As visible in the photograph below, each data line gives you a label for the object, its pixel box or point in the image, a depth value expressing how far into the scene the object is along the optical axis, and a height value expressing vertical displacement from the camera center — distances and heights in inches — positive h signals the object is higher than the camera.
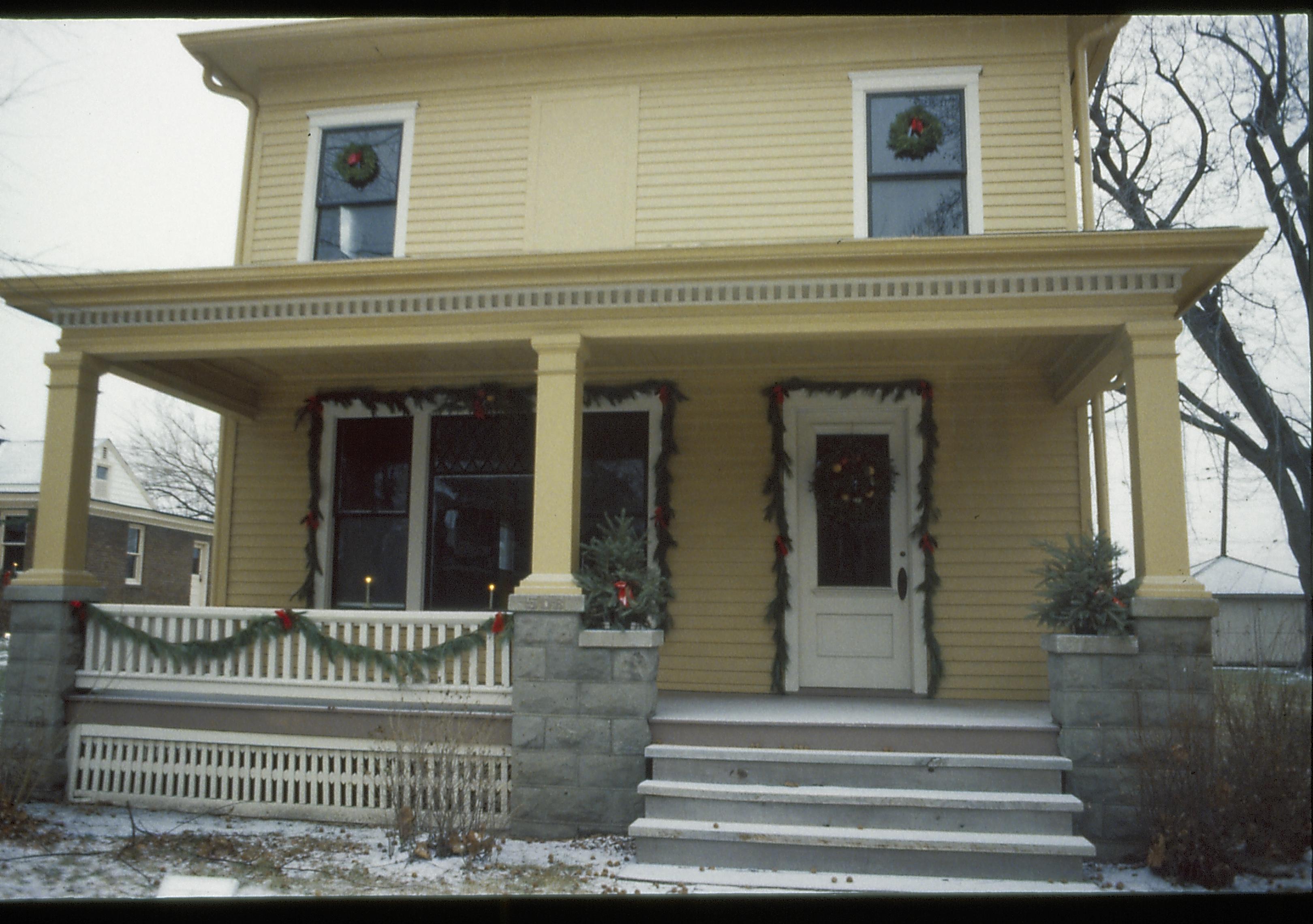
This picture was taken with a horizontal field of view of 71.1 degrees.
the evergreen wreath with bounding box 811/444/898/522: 280.5 +33.8
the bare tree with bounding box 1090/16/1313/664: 432.1 +227.2
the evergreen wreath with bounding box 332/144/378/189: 317.7 +146.2
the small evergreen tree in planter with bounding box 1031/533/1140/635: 203.9 +2.1
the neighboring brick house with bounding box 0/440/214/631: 709.9 +37.6
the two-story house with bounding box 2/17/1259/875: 222.2 +67.3
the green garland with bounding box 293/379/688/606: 285.4 +60.9
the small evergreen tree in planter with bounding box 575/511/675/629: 221.1 +2.0
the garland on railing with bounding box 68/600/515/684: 226.7 -14.1
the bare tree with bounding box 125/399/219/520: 999.0 +143.5
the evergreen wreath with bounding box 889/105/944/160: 290.7 +145.5
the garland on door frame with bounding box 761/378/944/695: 273.6 +30.9
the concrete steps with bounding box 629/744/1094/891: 181.2 -44.9
